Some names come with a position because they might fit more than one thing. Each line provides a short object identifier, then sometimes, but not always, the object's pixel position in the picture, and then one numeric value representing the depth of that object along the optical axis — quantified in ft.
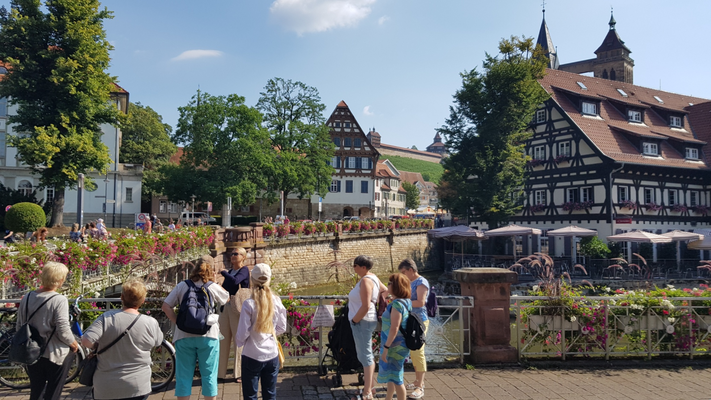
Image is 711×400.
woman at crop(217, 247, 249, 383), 19.12
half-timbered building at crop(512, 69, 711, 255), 97.60
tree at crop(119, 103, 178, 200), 159.94
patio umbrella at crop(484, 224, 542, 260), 89.76
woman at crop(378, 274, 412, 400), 16.55
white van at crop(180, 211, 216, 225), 110.51
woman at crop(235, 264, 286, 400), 14.69
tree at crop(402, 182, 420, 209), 285.64
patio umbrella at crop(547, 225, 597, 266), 85.92
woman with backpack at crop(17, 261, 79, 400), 14.47
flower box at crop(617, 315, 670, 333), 24.11
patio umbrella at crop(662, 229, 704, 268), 83.57
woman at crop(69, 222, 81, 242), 58.92
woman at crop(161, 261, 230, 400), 15.23
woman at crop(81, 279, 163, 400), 12.42
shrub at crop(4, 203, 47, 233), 74.93
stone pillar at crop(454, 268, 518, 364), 23.06
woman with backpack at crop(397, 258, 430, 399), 18.37
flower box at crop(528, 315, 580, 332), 23.84
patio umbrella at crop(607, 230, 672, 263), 80.94
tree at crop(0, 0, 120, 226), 78.59
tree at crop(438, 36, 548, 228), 99.96
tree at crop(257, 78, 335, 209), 143.54
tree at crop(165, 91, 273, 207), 124.77
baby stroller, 19.10
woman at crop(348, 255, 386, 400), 17.48
